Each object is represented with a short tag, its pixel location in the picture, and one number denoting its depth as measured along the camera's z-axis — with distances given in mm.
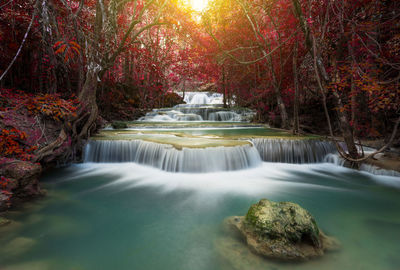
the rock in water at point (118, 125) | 10223
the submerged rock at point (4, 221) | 3032
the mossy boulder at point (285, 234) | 2344
